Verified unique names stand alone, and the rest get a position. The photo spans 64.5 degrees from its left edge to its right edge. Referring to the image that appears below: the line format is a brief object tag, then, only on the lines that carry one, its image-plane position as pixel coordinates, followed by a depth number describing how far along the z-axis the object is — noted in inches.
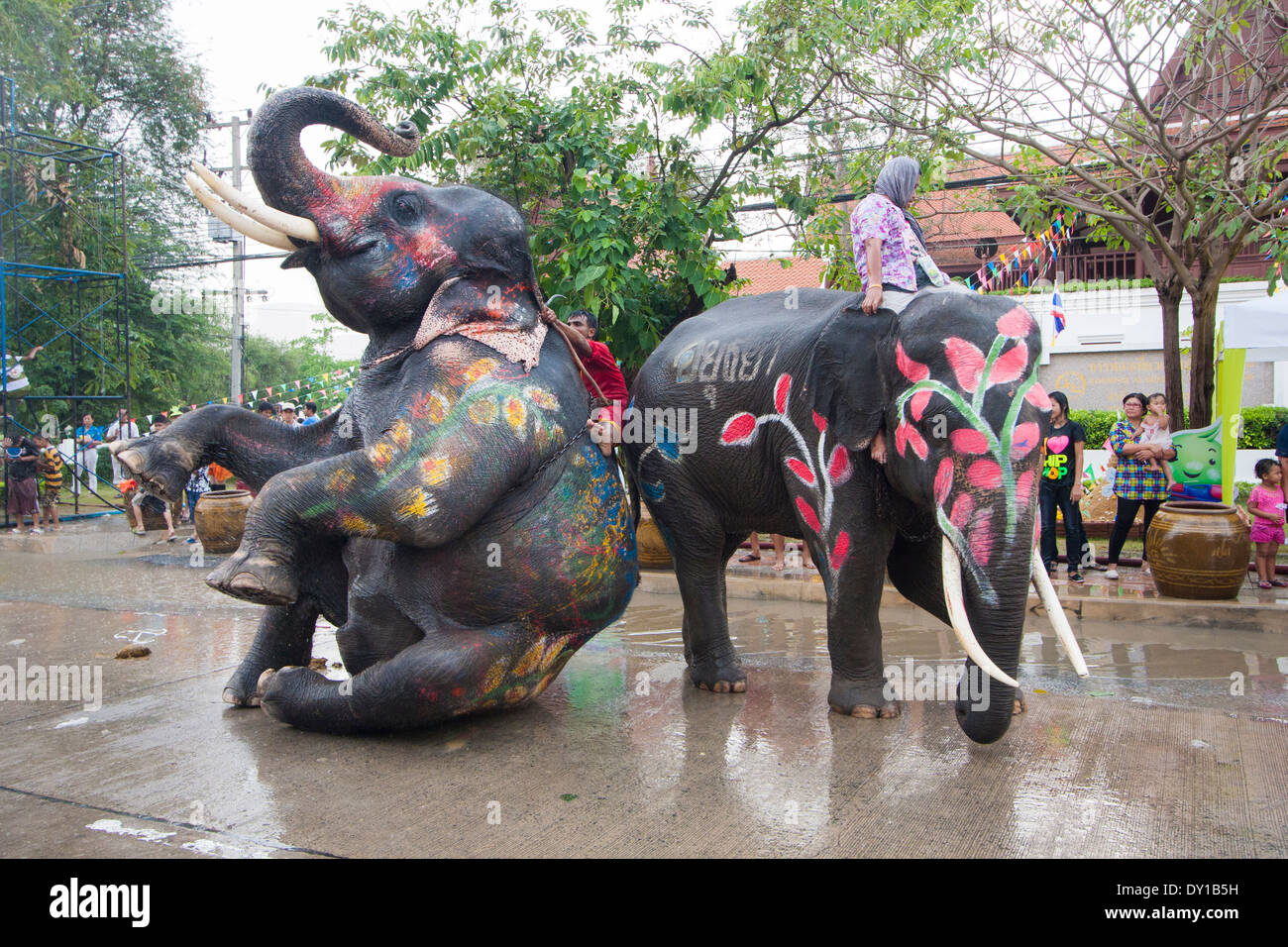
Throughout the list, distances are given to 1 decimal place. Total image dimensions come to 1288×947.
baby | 328.7
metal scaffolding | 700.7
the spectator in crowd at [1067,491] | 330.0
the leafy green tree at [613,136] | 338.6
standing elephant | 132.6
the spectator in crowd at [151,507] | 470.0
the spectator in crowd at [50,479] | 518.0
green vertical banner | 326.0
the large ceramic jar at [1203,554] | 276.2
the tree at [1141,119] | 317.7
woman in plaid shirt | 330.6
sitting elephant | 129.4
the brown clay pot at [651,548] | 341.4
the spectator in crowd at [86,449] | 638.5
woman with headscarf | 160.1
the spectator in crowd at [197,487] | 513.7
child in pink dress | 304.3
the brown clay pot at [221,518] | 404.5
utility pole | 798.5
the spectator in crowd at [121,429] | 579.9
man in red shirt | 154.9
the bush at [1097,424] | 672.4
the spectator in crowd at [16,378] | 551.0
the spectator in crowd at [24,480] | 496.1
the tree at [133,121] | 776.3
